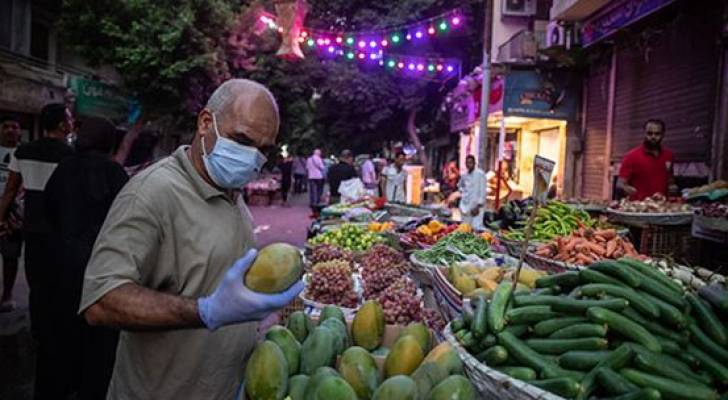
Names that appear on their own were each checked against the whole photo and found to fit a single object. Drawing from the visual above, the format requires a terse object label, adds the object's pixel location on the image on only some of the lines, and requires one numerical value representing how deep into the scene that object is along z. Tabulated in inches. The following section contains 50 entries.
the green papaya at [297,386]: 78.5
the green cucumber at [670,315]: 91.9
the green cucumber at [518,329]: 96.6
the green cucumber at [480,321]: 96.2
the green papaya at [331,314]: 108.8
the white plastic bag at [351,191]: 486.9
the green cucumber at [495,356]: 89.4
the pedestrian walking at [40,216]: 162.9
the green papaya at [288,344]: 86.7
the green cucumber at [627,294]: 92.6
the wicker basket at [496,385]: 78.5
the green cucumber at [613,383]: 78.0
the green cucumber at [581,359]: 85.0
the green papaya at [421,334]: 97.6
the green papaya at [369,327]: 104.3
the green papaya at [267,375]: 77.7
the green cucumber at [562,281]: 109.1
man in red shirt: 279.3
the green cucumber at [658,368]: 81.7
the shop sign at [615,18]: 315.6
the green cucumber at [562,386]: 77.9
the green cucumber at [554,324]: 94.2
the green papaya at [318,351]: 87.2
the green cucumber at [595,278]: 102.7
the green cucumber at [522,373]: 84.6
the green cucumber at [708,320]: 89.3
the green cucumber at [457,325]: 104.6
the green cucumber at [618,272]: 101.0
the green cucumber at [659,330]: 91.5
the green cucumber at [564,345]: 87.5
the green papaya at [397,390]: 72.6
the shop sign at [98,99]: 691.4
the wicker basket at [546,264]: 173.2
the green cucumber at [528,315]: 97.6
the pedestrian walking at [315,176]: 783.7
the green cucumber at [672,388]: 77.8
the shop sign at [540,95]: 581.3
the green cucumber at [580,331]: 88.4
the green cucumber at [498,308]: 95.7
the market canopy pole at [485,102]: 598.5
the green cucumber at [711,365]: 84.5
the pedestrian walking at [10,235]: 250.2
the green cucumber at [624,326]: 86.9
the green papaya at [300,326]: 100.4
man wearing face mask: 70.2
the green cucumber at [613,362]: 80.7
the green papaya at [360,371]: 81.2
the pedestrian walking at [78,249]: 160.6
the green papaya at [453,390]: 73.4
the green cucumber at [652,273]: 102.0
